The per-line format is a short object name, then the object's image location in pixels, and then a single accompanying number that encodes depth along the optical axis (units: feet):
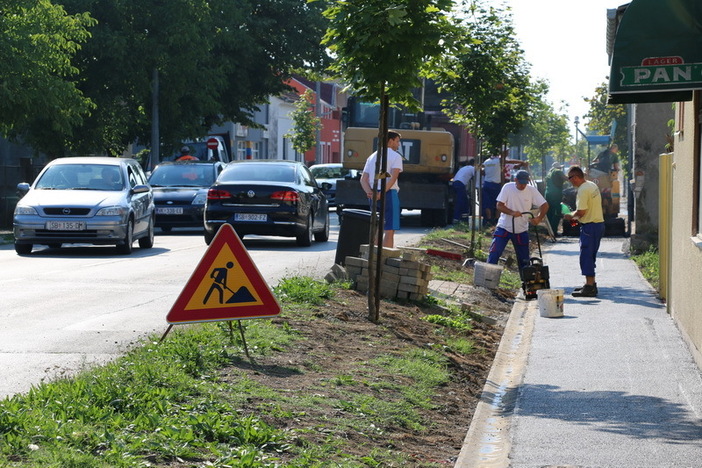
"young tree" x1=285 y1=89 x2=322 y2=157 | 247.09
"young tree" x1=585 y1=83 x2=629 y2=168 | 194.07
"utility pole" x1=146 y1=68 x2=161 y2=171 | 134.62
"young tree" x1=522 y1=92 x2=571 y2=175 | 303.89
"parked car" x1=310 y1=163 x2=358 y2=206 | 138.41
